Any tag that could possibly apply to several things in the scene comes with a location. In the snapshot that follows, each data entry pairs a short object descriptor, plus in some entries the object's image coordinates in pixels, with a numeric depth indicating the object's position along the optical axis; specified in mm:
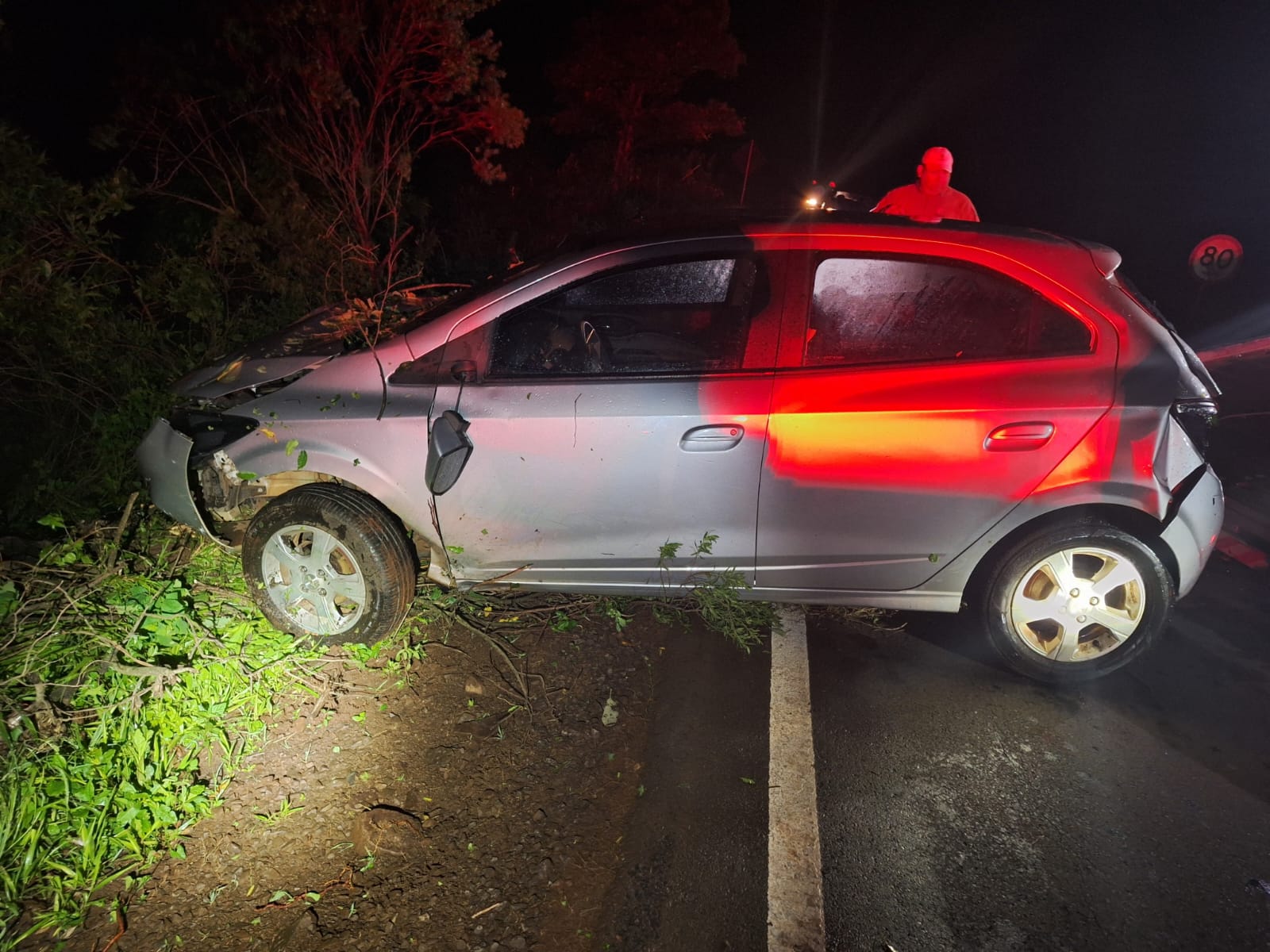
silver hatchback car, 2752
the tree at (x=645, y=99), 14547
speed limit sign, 7203
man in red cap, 4695
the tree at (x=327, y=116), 6352
